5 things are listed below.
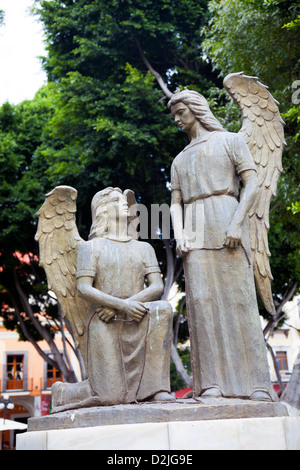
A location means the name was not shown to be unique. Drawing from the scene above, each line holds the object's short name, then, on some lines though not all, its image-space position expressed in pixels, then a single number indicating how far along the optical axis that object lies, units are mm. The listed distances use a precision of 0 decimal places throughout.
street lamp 17712
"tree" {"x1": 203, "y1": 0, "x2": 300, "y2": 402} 9477
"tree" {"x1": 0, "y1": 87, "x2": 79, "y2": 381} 13852
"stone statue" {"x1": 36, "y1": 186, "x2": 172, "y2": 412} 4336
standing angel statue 4301
